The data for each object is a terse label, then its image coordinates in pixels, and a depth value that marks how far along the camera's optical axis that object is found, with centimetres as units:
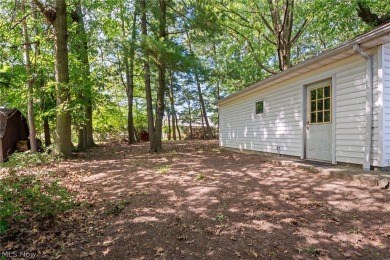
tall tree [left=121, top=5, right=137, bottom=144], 1530
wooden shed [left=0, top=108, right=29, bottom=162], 986
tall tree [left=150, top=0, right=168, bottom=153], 1001
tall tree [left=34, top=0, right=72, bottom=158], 859
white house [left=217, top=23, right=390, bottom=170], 498
